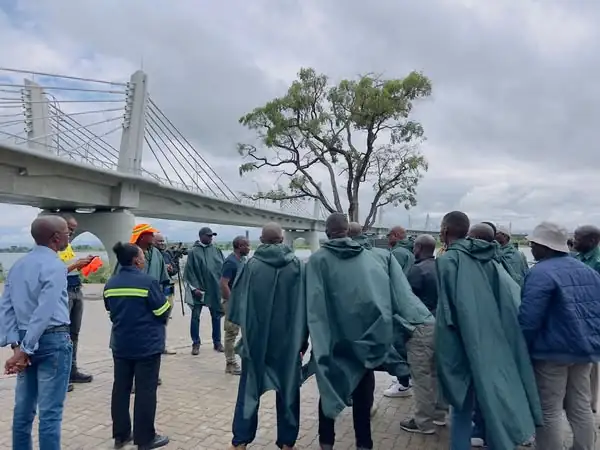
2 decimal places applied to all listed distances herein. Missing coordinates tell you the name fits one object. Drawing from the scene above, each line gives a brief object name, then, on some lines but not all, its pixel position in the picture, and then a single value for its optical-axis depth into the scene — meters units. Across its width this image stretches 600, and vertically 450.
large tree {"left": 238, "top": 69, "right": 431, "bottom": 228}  23.39
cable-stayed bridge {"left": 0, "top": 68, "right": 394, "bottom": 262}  14.88
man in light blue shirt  3.25
